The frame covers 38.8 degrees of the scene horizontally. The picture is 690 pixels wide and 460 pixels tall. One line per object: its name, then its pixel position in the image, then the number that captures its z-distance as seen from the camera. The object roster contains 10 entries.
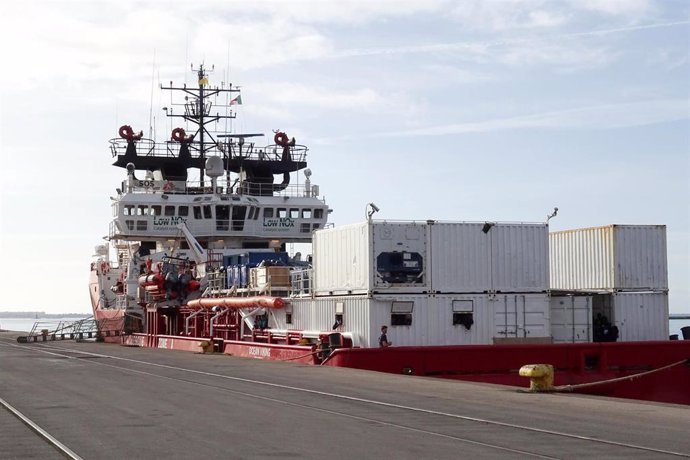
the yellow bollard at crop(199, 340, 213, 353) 35.41
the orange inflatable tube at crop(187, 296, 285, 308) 30.81
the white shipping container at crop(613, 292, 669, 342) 27.69
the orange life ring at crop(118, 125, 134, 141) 50.75
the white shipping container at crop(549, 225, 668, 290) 27.56
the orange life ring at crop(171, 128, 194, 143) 51.66
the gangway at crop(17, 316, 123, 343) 50.12
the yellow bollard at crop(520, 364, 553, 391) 19.76
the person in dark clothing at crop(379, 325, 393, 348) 24.88
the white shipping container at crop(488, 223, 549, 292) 26.55
